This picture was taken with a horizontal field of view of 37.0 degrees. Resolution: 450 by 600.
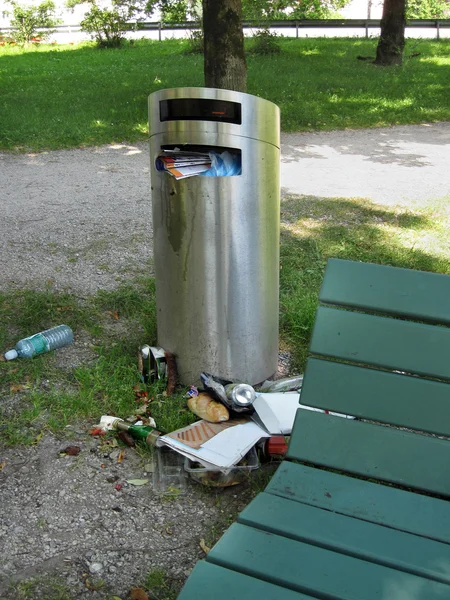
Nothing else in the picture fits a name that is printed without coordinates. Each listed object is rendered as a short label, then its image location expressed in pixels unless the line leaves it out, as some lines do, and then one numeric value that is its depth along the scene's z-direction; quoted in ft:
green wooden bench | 5.52
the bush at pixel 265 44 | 55.01
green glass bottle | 9.61
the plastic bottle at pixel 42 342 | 11.96
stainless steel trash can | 9.73
